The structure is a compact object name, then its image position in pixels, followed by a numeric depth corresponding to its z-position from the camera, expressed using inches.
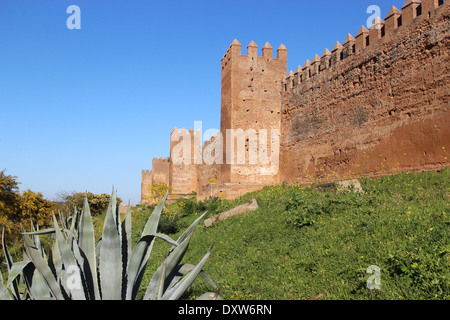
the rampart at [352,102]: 362.0
